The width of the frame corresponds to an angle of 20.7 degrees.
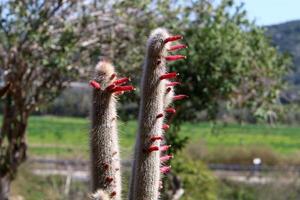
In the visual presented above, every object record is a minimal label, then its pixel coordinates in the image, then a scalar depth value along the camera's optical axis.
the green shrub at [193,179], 16.37
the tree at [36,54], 10.76
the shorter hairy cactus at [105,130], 2.07
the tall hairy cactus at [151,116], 2.14
